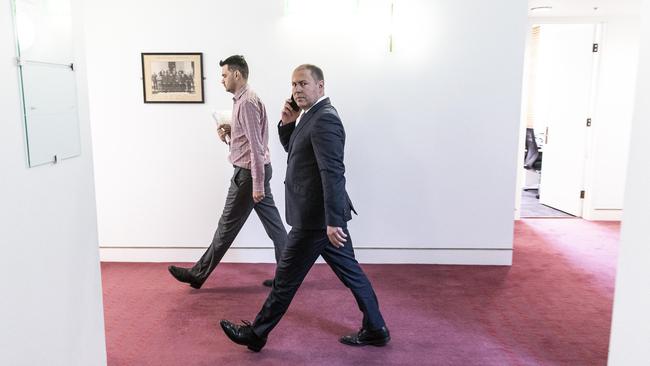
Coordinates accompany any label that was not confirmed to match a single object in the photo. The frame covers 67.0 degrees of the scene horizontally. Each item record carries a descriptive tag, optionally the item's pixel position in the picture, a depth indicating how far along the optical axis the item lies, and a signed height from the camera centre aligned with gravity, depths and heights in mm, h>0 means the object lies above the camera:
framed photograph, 4180 +282
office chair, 8055 -672
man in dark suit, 2576 -569
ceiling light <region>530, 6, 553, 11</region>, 5458 +1176
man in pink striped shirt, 3447 -467
